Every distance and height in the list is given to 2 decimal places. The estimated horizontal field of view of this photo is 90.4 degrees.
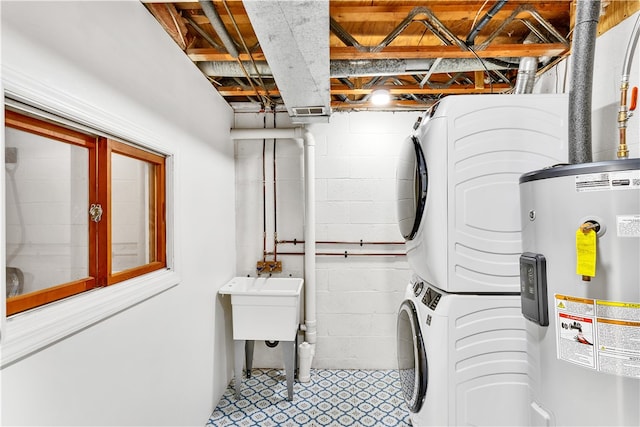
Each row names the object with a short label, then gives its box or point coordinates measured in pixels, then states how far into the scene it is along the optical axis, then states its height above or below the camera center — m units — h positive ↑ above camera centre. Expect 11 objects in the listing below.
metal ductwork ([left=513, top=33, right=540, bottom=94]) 1.94 +0.88
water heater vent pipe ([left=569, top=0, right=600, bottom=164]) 1.28 +0.55
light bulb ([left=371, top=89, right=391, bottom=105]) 2.41 +0.92
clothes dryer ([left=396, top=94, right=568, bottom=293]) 1.45 +0.19
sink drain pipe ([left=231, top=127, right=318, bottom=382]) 2.81 -0.07
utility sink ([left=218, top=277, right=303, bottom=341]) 2.46 -0.76
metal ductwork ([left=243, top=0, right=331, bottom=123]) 1.18 +0.78
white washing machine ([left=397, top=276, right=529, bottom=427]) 1.47 -0.69
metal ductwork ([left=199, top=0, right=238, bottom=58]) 1.50 +0.98
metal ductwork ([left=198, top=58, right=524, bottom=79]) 2.14 +1.01
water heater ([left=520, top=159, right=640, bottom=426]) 0.98 -0.26
